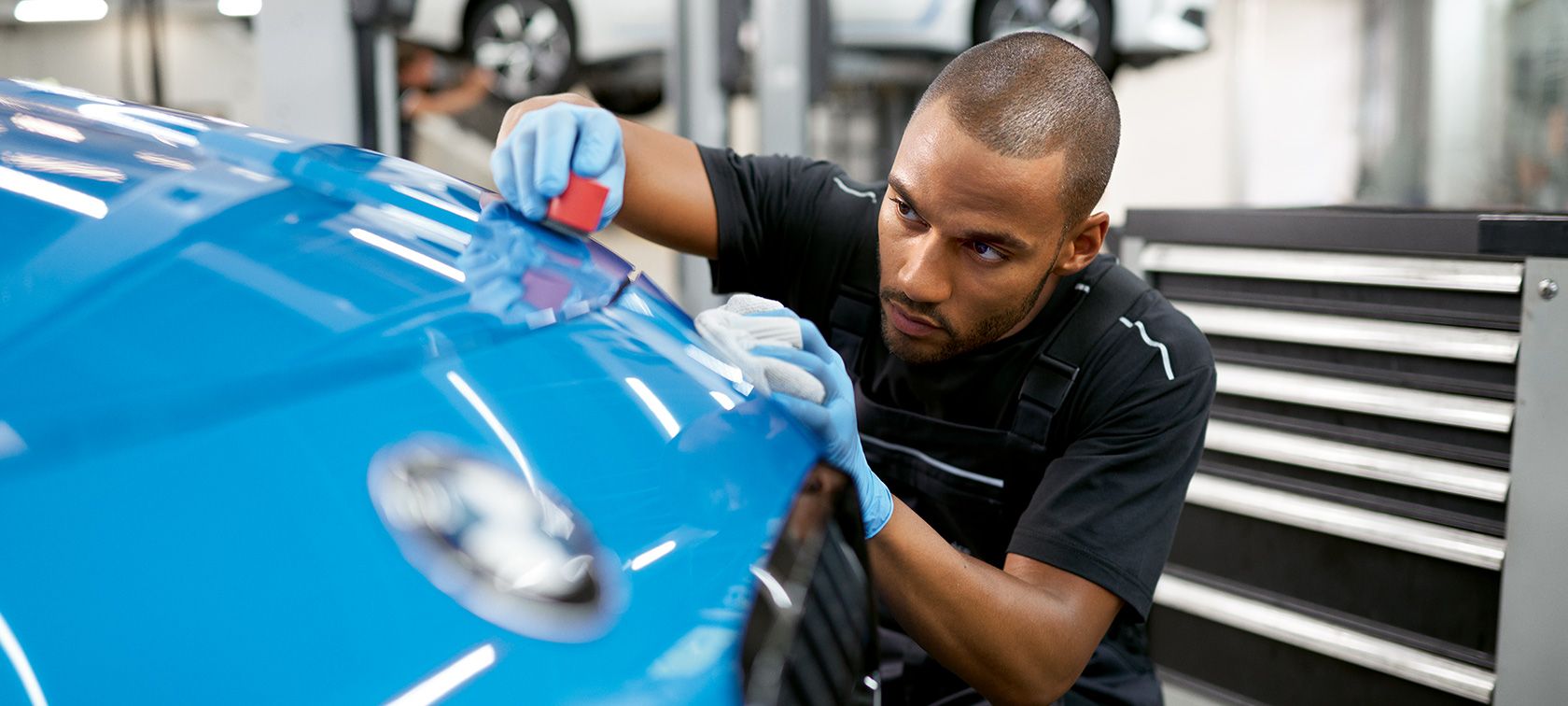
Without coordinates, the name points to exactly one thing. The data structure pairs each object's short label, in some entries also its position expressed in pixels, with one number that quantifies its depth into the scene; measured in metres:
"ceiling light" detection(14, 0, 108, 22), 3.62
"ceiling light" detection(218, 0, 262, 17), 3.63
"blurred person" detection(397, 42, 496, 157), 4.45
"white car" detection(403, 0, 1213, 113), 4.23
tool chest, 1.67
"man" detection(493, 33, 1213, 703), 0.95
